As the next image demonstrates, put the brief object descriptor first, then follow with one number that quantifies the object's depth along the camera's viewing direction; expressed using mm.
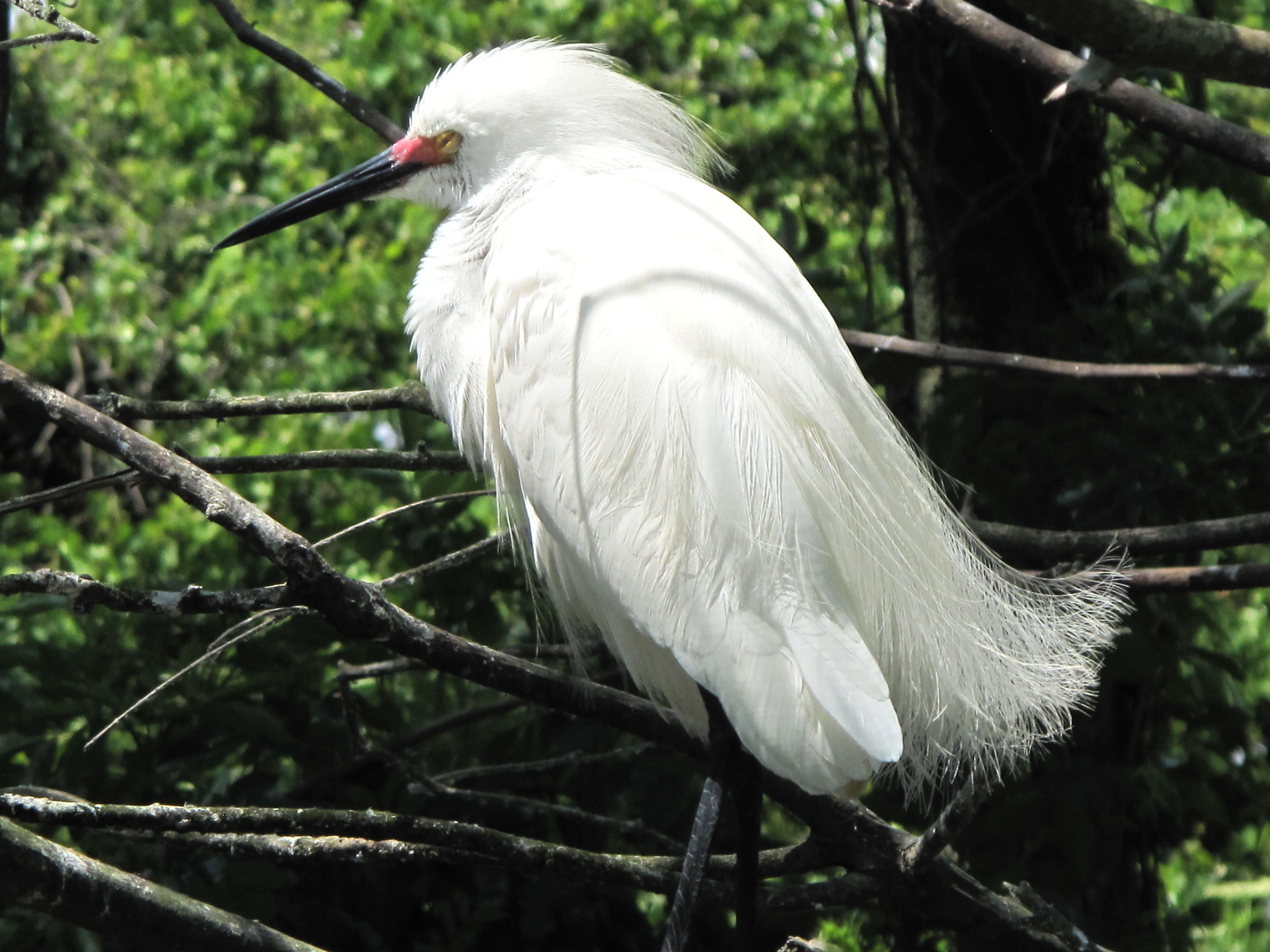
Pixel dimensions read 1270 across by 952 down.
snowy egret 7674
